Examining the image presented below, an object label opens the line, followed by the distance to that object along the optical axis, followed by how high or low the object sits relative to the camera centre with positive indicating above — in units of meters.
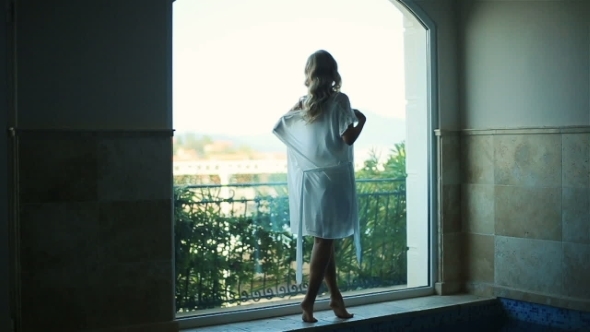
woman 4.64 +0.15
